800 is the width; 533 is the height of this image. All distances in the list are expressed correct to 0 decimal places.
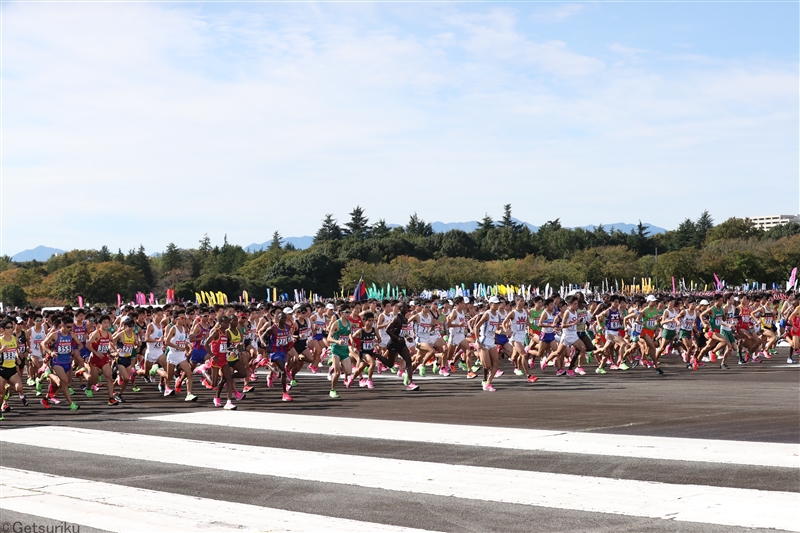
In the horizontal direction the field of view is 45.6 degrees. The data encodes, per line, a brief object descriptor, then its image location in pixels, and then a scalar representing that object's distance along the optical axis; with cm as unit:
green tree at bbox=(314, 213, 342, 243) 16612
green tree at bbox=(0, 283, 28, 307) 9281
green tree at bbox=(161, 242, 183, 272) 13973
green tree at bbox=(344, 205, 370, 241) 16438
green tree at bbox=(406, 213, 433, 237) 16062
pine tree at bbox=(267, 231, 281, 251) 16320
